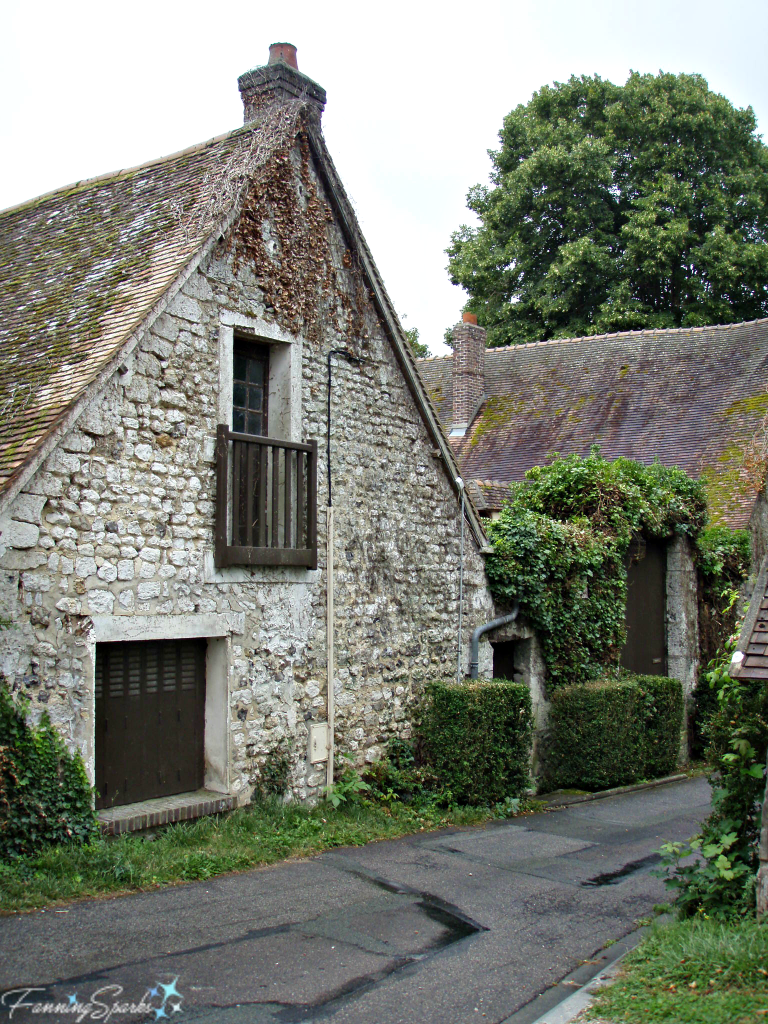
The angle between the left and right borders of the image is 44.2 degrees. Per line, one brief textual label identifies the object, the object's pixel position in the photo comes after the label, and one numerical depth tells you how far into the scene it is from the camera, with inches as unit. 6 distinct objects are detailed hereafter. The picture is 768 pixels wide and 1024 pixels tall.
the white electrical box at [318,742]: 369.4
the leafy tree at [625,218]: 971.3
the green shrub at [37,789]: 265.4
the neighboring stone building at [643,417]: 615.8
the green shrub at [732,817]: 236.1
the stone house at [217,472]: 293.3
